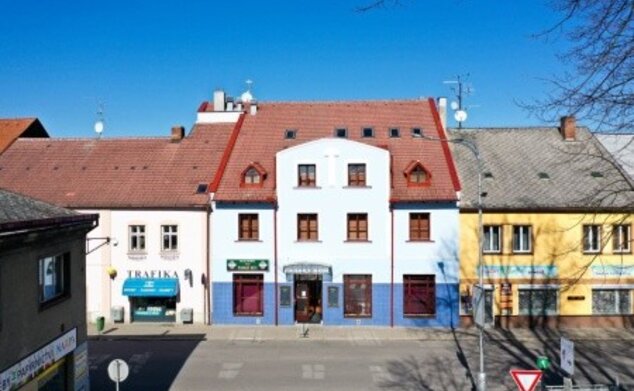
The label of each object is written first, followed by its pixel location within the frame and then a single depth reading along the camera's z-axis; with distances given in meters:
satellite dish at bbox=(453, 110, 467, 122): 36.34
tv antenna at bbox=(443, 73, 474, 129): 36.31
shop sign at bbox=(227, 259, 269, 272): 29.45
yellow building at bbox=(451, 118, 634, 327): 28.73
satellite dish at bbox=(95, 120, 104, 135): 38.09
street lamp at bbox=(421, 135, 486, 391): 17.39
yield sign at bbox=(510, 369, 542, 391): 12.84
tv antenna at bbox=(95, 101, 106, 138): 38.09
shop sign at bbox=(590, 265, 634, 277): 28.67
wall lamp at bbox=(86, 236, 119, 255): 29.65
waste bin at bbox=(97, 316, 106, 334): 28.03
